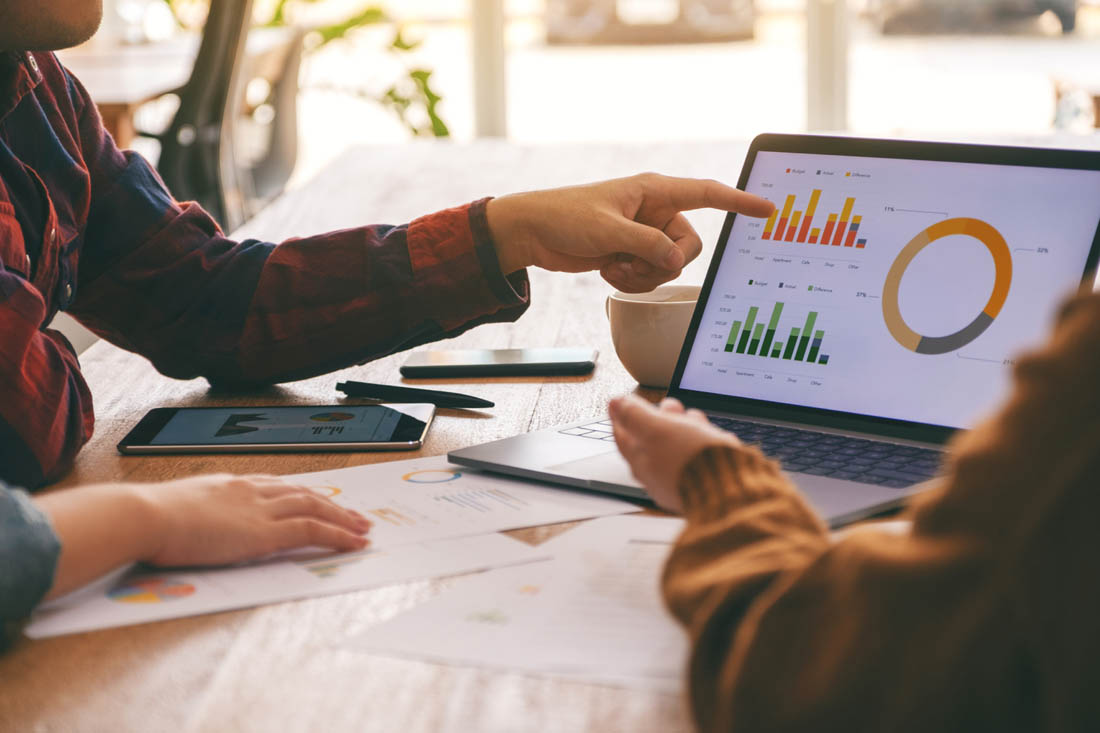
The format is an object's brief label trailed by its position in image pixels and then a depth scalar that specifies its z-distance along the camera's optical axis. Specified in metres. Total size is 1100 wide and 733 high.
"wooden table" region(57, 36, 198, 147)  3.33
